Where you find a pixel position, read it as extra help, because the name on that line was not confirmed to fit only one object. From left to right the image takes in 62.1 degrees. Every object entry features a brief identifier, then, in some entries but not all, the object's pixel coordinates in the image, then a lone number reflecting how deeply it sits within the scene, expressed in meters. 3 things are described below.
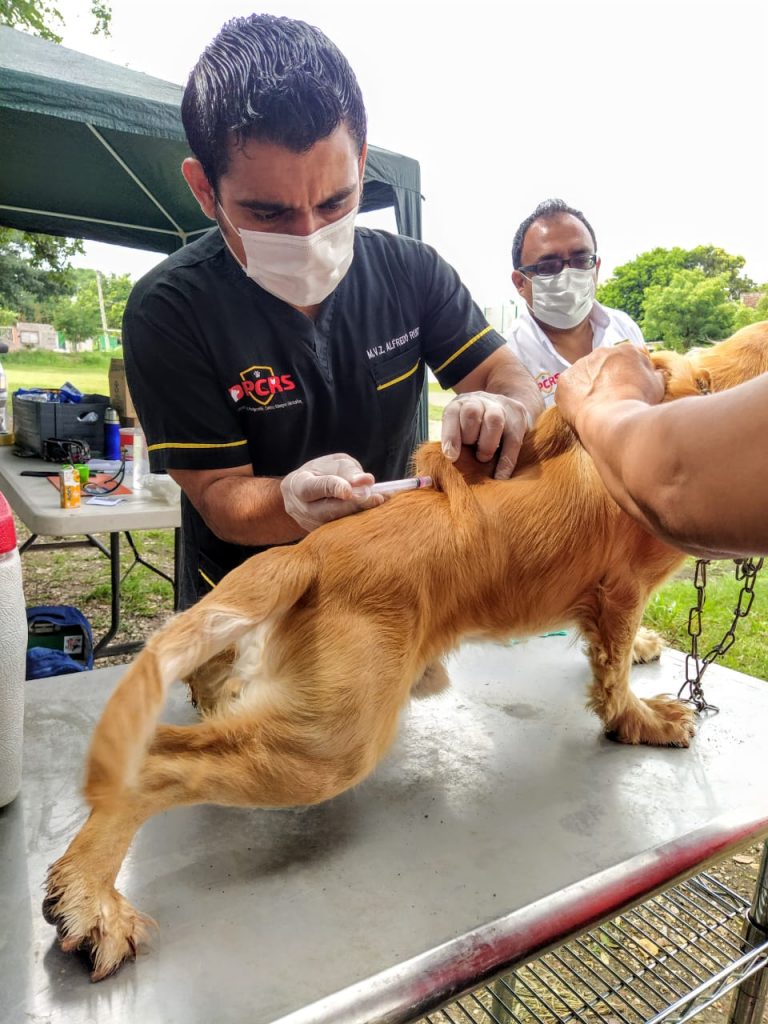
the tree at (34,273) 10.14
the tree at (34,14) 11.34
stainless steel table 0.98
